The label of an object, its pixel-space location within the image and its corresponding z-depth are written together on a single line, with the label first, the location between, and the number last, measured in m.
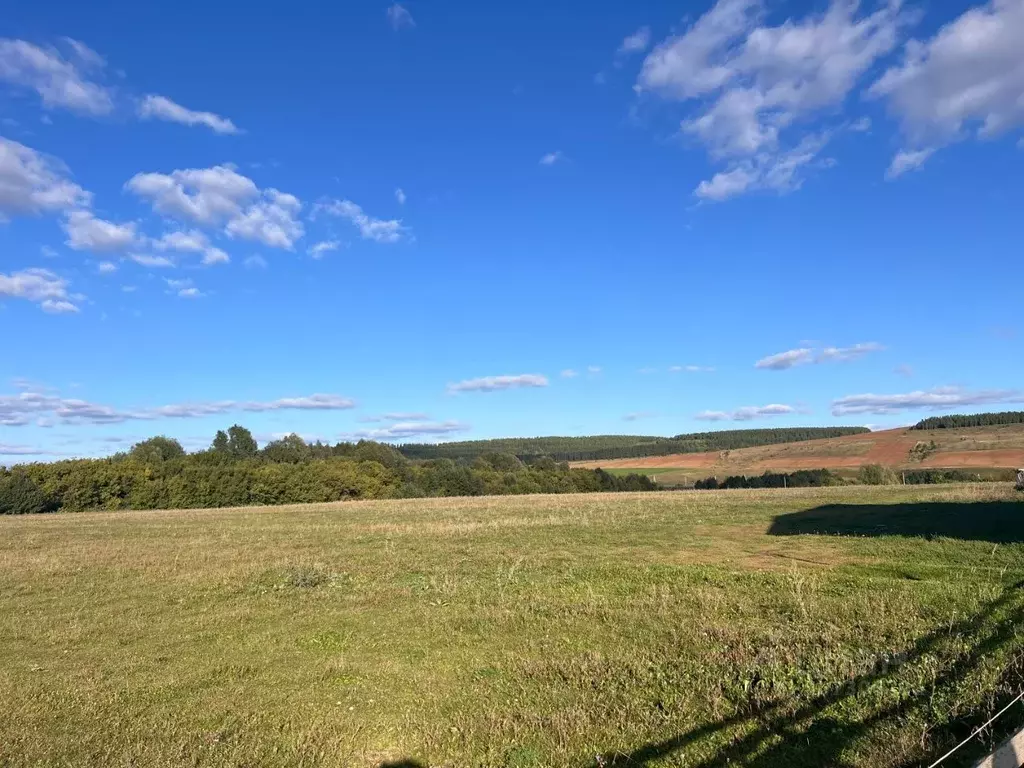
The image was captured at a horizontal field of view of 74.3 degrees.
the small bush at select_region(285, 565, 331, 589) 15.62
